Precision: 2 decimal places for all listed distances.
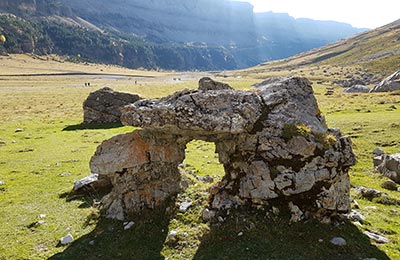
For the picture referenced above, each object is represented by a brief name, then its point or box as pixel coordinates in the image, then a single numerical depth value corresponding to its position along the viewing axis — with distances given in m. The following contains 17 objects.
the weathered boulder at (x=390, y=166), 21.53
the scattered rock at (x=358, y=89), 81.90
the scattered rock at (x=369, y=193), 18.67
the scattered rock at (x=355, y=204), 17.17
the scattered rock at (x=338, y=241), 13.49
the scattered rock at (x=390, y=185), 20.33
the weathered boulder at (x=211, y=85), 17.88
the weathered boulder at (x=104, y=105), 47.59
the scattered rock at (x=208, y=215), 15.58
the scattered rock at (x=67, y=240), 15.05
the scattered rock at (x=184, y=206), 16.46
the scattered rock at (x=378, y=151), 26.73
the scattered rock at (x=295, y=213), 14.60
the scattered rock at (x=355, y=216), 15.49
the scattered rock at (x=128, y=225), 15.71
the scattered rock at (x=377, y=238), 14.02
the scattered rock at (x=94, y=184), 20.34
